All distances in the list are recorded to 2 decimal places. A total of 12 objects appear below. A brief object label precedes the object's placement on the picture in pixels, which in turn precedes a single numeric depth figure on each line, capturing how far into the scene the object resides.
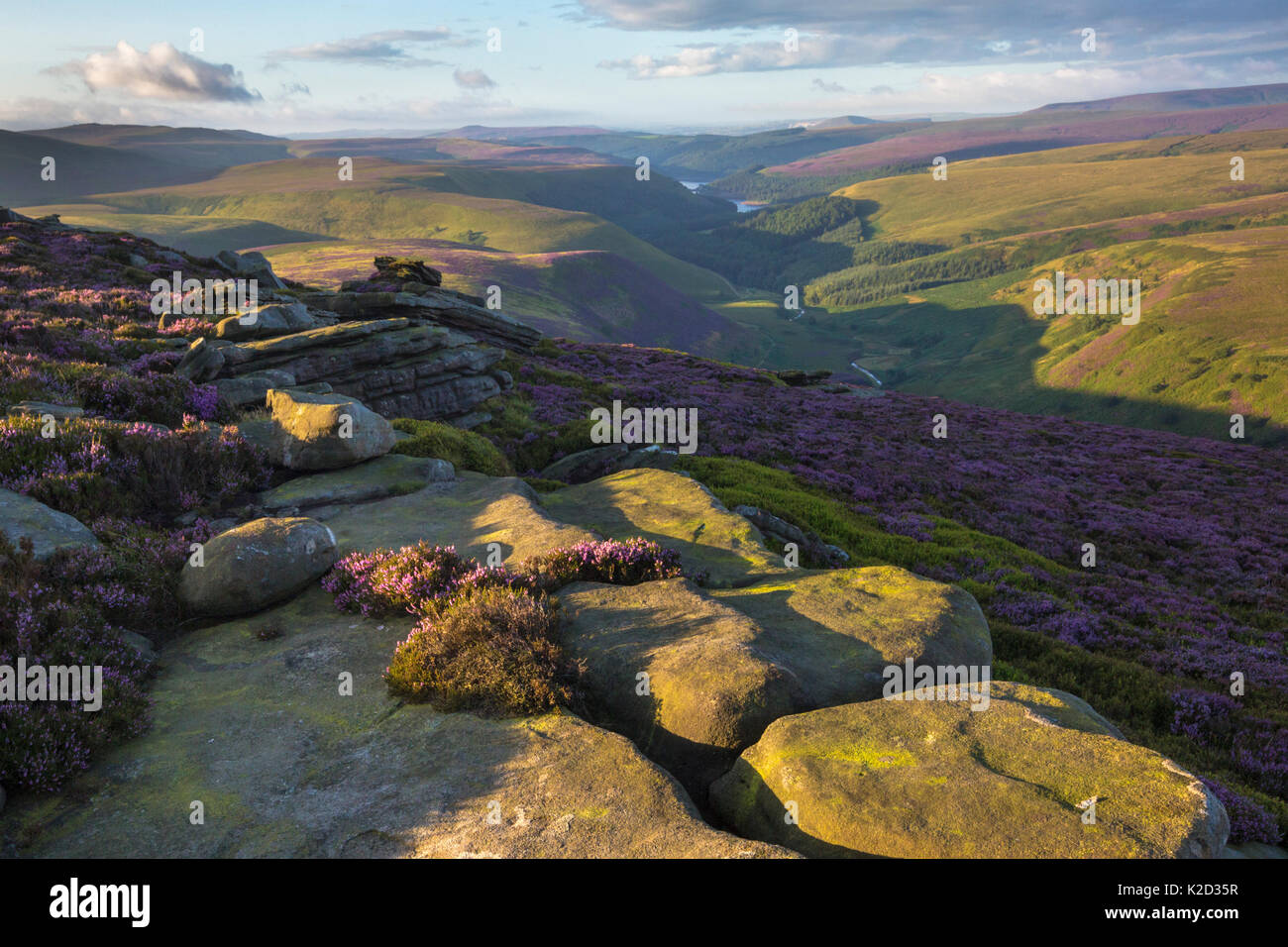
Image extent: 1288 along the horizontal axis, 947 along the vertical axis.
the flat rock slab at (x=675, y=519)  12.16
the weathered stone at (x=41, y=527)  9.70
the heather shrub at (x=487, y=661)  7.54
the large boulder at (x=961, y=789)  5.43
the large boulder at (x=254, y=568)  9.75
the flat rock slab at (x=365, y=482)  14.05
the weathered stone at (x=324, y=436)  15.23
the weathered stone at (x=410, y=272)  49.69
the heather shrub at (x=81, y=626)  6.38
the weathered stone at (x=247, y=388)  19.16
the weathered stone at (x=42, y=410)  13.94
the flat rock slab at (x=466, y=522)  11.63
